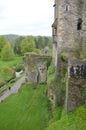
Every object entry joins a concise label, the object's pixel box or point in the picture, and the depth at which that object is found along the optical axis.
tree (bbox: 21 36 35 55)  44.76
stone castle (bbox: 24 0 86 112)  12.71
